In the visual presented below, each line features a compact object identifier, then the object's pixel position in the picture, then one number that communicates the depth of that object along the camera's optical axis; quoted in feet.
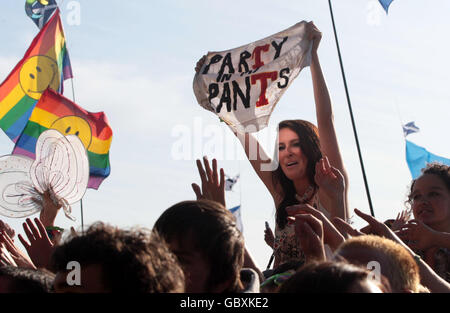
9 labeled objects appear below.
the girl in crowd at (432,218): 10.26
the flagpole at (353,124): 32.26
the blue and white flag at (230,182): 31.72
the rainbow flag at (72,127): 24.43
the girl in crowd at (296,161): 12.57
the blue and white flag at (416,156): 26.32
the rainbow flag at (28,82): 26.58
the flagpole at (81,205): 28.79
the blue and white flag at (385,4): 23.89
